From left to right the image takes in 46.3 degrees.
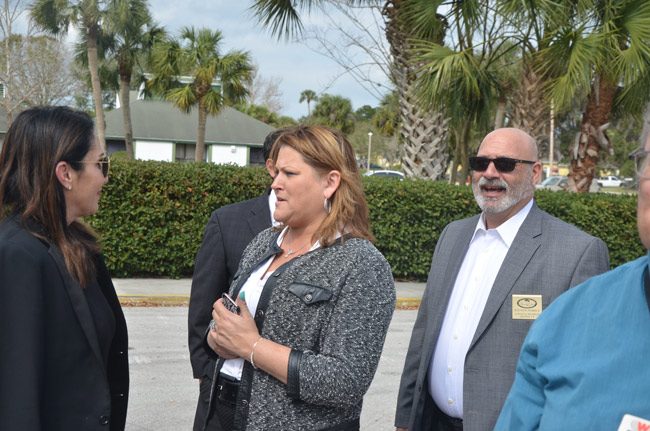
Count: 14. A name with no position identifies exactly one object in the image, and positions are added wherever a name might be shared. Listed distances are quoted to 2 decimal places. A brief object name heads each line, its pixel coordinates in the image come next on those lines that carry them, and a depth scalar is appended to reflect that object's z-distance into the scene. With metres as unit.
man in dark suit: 3.81
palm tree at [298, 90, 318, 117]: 80.31
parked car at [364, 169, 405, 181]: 42.62
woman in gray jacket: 2.52
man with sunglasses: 3.10
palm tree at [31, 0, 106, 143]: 28.97
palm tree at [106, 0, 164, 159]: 29.89
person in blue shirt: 1.38
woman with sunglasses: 2.33
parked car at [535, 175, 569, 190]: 49.81
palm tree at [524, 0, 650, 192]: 10.88
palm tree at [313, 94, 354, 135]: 64.75
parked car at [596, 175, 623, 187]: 77.13
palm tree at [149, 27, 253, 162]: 29.67
